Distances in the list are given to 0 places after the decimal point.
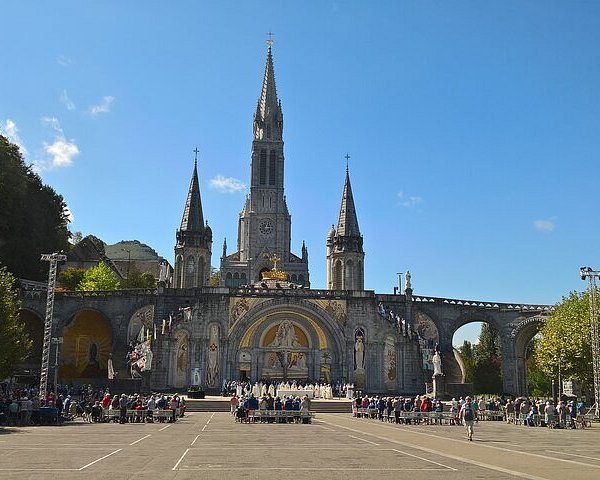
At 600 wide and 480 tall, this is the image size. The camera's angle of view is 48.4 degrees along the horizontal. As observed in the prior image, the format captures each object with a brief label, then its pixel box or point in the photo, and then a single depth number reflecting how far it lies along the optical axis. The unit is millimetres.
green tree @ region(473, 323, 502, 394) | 77625
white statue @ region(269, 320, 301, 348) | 57062
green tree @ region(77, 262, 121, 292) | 73500
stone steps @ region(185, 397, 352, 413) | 42844
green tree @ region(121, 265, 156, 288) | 84581
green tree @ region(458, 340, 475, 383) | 79062
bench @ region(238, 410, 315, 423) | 32312
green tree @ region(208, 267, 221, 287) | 122975
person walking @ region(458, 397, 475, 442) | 22297
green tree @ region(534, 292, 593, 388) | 41062
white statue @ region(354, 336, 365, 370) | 56406
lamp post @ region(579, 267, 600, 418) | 35688
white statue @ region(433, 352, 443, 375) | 49938
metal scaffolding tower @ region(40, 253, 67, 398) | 34625
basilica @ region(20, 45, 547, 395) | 54844
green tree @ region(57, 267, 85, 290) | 74438
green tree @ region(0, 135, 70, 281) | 59625
